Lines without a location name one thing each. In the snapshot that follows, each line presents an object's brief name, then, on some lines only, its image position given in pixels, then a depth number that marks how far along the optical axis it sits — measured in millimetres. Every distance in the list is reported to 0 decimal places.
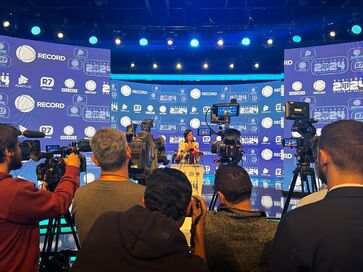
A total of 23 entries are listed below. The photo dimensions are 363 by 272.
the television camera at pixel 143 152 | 3439
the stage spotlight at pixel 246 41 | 8344
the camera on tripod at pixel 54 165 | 2691
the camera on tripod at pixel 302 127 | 4211
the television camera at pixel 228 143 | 4434
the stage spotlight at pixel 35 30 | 7414
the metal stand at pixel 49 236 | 3229
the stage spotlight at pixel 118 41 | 8336
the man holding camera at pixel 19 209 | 1829
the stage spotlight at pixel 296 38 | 8094
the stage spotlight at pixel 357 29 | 7258
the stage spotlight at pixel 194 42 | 8438
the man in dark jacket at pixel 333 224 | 1165
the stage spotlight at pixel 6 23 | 7035
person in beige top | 6641
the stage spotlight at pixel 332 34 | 7607
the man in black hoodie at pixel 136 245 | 1051
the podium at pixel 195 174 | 6133
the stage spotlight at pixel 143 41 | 8414
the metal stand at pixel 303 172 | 4098
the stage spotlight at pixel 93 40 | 8117
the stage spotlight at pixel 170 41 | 8617
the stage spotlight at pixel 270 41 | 8316
